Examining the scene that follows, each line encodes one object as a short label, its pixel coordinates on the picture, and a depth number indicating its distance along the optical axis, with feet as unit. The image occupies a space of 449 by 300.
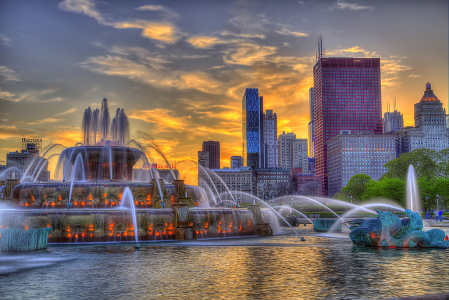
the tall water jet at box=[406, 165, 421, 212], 276.66
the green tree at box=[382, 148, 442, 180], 346.33
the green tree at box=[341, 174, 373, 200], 445.37
